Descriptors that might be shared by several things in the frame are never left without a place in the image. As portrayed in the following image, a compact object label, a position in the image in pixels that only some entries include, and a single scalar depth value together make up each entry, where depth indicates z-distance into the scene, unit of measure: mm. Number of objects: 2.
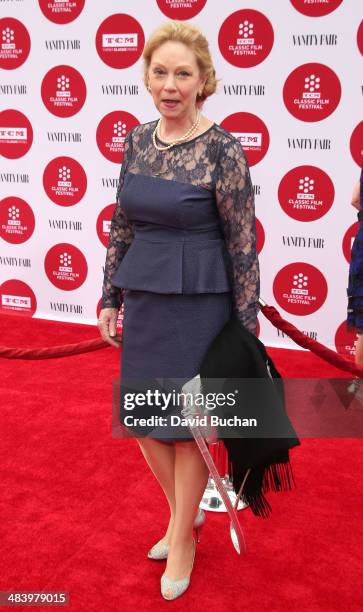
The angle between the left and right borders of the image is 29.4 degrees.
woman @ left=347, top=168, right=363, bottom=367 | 3182
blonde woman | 1936
